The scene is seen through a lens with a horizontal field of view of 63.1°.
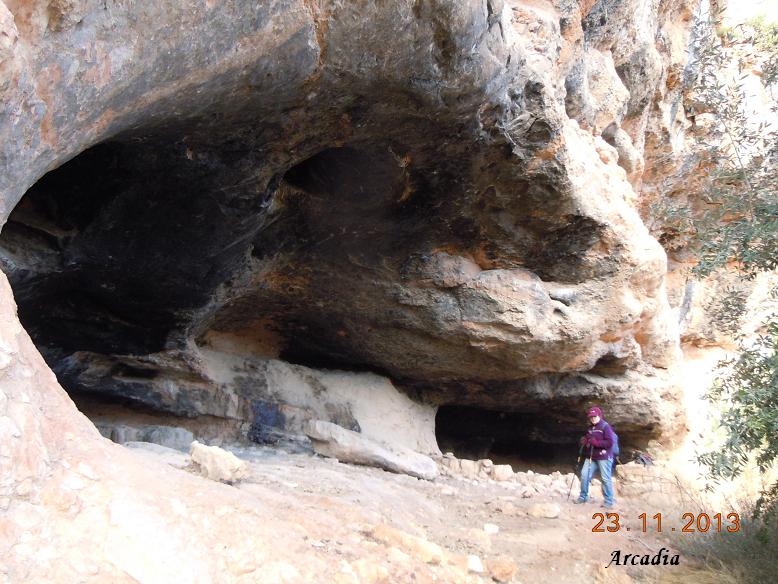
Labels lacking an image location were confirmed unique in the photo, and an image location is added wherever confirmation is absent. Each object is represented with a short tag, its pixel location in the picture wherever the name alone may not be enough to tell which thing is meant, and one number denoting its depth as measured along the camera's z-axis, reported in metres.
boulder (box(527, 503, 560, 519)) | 5.03
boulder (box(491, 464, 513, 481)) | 6.79
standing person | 5.72
